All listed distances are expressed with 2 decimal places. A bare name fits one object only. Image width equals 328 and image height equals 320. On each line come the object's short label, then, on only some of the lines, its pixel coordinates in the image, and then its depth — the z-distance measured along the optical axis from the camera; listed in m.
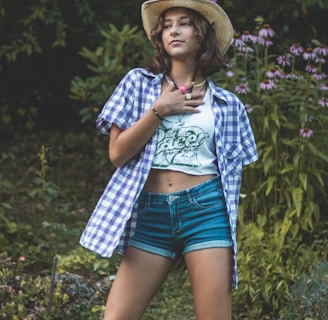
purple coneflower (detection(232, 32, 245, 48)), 7.58
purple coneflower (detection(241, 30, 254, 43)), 7.58
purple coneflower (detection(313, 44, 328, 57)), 7.62
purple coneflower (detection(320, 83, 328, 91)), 7.31
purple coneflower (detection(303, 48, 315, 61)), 7.61
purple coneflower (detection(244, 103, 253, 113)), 7.26
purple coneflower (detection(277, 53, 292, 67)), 7.67
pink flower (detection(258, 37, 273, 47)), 7.59
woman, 4.73
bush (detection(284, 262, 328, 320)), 6.48
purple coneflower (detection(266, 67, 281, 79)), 7.30
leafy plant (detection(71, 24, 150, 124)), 9.32
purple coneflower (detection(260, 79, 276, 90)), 7.24
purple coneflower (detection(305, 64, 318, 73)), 7.44
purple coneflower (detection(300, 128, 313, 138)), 7.17
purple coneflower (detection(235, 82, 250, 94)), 7.32
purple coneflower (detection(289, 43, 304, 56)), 7.52
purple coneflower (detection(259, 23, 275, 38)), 7.64
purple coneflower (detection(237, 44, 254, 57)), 7.60
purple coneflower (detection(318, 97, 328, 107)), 7.28
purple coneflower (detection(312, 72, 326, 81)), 7.44
